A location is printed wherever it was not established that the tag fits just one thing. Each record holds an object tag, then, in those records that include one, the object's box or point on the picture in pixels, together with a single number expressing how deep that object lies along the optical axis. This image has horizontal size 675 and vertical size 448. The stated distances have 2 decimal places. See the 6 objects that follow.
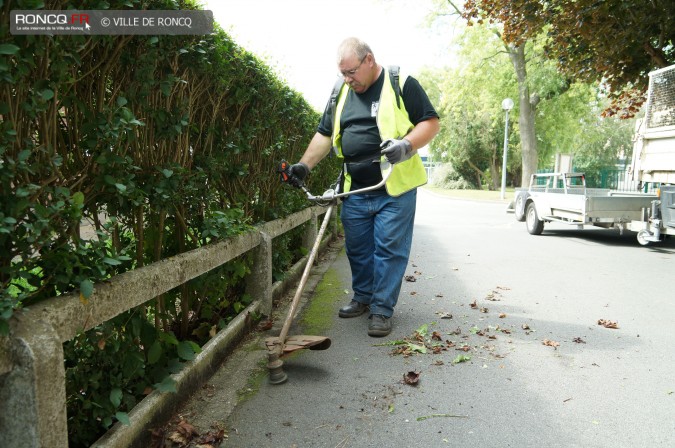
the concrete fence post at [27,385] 1.61
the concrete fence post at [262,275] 4.23
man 4.07
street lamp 23.53
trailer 9.12
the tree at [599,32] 10.21
